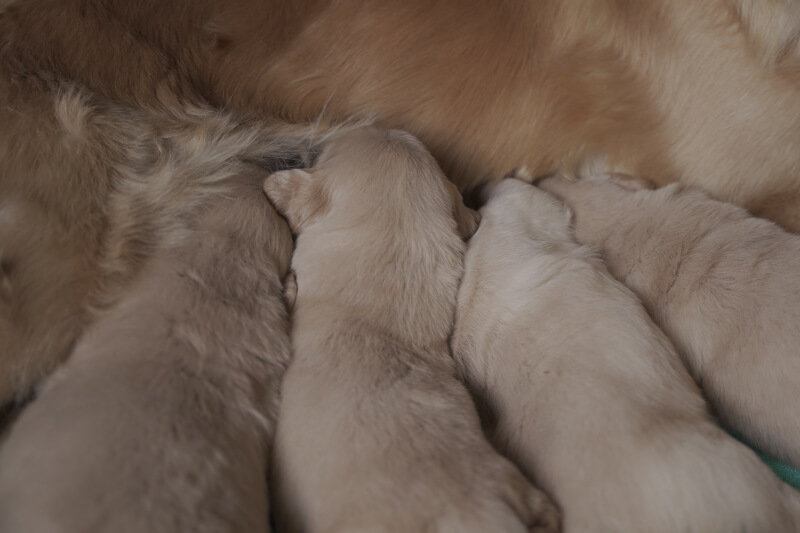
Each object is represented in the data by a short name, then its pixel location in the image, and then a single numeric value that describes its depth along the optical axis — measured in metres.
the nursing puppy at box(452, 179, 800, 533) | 0.58
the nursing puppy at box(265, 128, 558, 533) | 0.57
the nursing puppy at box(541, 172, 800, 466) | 0.63
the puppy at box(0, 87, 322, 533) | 0.56
